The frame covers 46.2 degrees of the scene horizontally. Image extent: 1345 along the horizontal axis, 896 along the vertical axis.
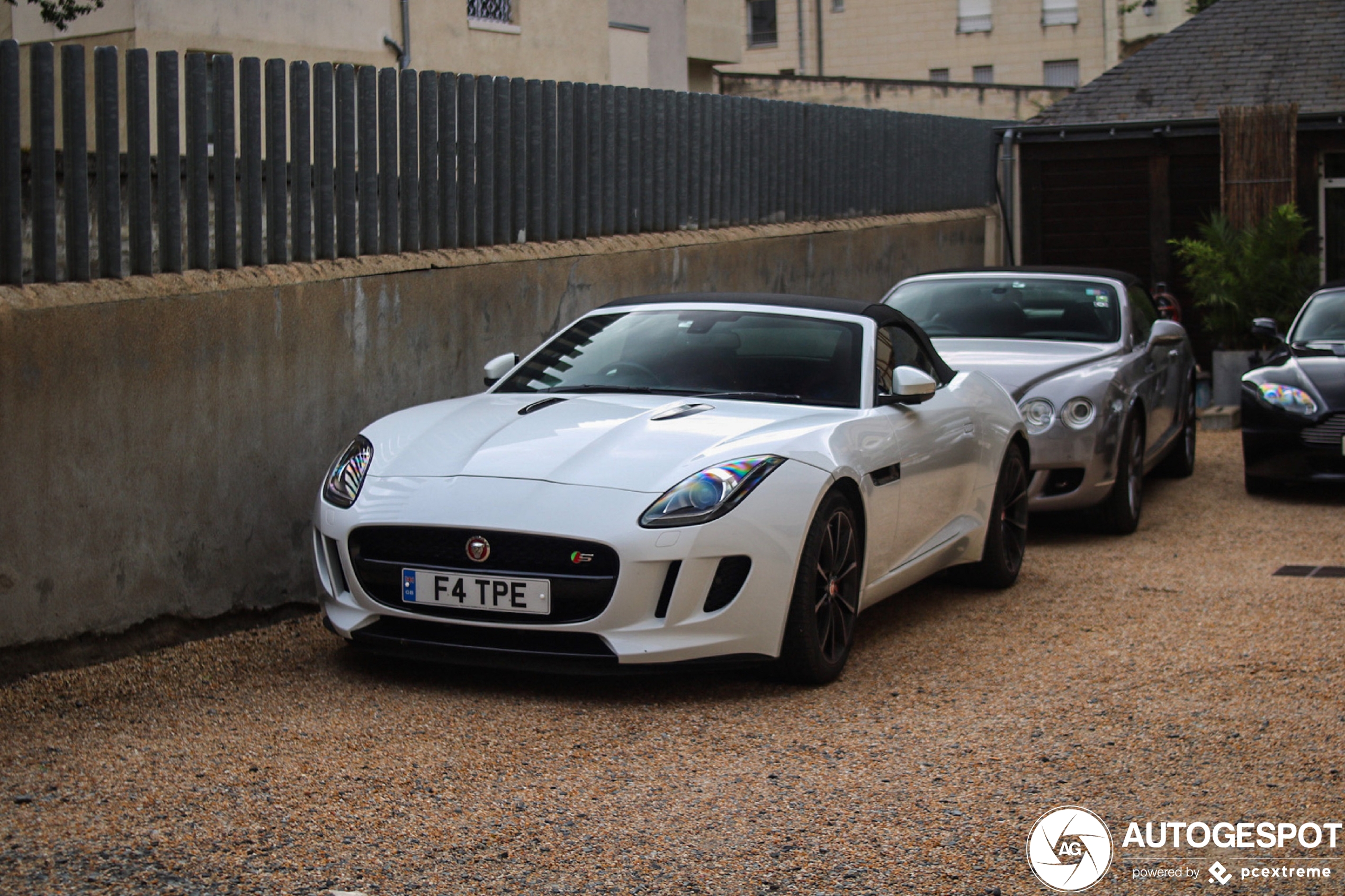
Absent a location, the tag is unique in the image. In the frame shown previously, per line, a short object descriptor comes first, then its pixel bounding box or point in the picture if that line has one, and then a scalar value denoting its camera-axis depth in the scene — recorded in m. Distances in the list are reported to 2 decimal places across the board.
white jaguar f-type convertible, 5.21
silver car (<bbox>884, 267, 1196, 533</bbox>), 9.07
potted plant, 15.97
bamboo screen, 18.22
